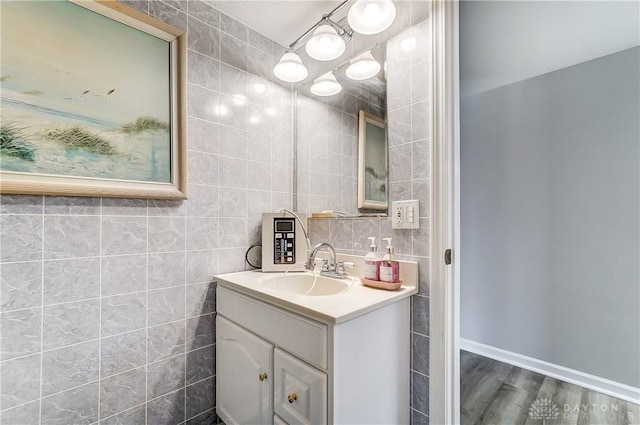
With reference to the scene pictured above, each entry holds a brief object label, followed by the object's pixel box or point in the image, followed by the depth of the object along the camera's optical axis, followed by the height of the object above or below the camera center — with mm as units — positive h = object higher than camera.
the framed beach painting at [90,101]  883 +431
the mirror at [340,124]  1231 +490
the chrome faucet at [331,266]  1255 -269
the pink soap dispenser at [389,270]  1051 -232
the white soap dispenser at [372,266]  1099 -228
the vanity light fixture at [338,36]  1100 +820
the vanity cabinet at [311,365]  789 -532
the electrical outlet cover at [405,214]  1102 -11
